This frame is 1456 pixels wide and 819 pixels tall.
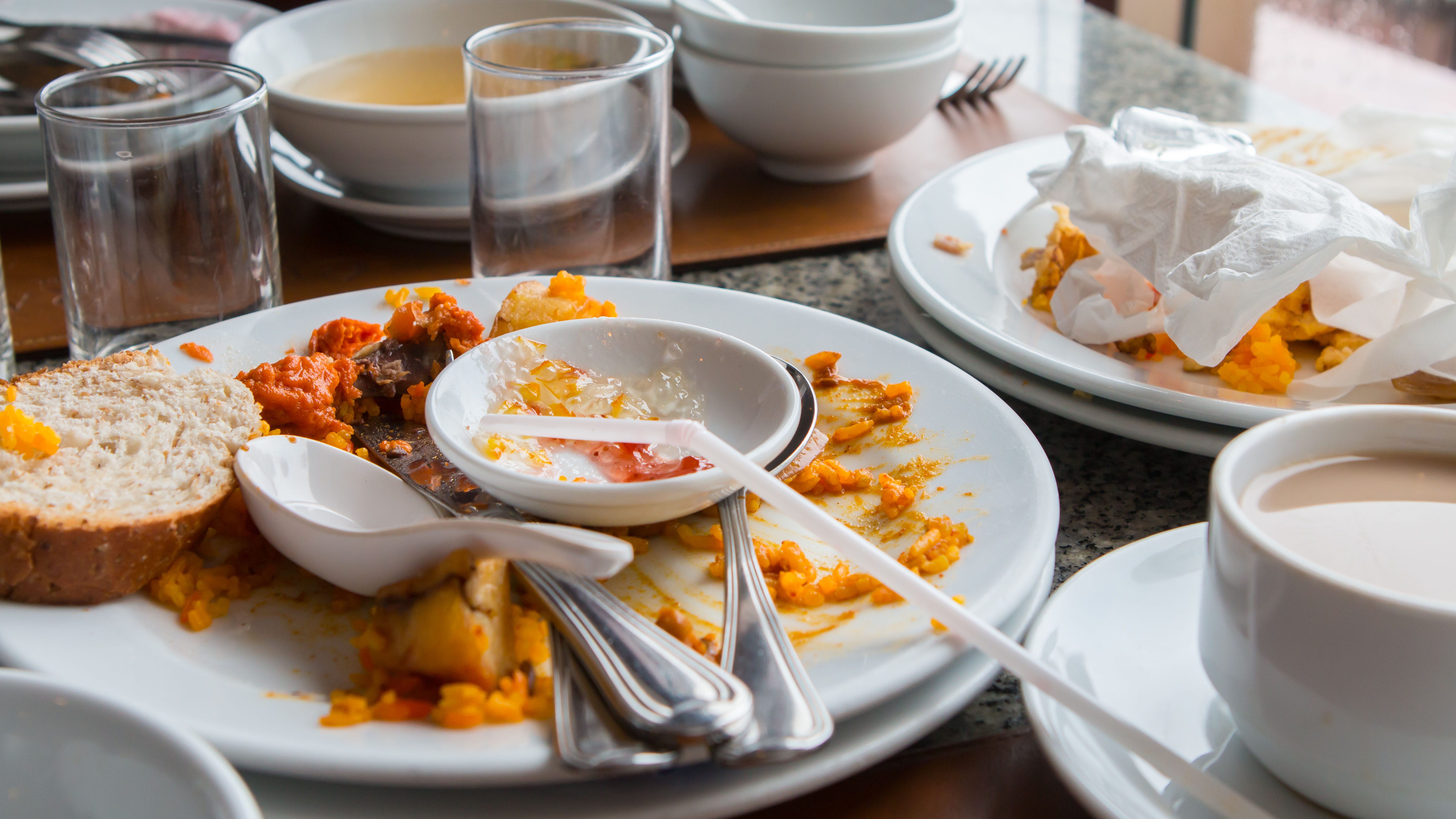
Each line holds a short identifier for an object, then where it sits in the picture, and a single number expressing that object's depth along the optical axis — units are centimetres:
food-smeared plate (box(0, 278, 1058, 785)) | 65
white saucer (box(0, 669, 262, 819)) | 60
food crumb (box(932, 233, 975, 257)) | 85
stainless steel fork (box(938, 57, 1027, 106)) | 108
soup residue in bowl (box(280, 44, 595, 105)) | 97
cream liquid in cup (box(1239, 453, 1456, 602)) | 65
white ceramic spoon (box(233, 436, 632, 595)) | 68
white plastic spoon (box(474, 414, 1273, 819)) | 64
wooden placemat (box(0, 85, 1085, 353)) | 89
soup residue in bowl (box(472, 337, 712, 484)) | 73
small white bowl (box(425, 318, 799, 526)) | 70
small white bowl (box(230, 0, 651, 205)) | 88
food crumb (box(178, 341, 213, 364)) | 77
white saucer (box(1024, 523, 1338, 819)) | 65
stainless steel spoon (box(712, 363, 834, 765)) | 64
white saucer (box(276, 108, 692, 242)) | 90
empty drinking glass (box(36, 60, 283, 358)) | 79
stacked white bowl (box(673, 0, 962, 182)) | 93
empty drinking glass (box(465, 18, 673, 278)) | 84
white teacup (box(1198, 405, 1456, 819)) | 60
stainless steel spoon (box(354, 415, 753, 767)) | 65
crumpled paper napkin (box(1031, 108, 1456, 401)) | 77
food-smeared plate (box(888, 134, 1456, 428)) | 76
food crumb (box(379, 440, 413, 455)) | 74
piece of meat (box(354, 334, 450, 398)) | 76
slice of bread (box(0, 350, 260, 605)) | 68
